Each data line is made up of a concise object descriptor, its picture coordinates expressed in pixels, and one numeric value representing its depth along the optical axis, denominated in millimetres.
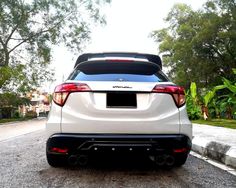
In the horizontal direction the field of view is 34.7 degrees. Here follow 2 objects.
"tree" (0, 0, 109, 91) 35281
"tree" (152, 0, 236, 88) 35781
